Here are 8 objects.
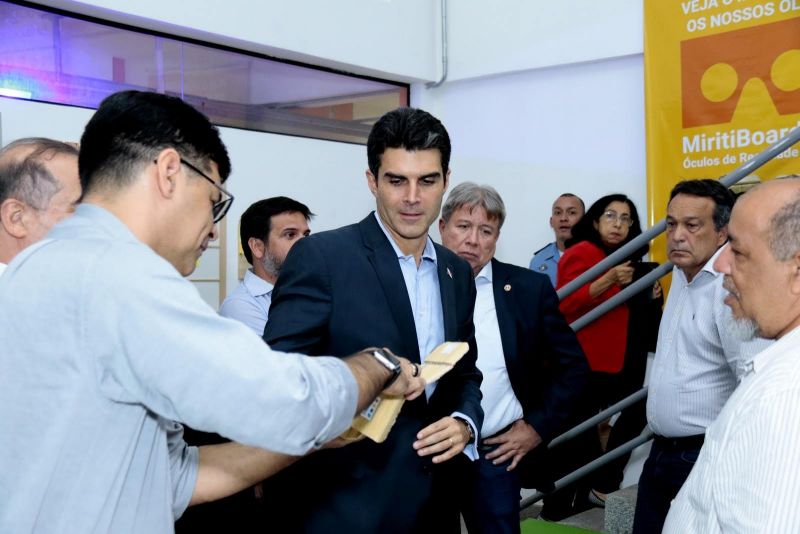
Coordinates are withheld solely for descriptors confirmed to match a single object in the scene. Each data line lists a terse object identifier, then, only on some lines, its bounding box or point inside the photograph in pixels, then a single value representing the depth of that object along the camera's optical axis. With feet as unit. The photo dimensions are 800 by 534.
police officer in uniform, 18.39
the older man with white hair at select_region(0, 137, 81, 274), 6.36
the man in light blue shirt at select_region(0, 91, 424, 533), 3.50
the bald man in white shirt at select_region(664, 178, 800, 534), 4.26
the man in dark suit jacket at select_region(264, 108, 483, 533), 6.05
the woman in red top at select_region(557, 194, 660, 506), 15.17
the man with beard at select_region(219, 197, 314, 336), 12.09
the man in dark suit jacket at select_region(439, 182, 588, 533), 9.00
